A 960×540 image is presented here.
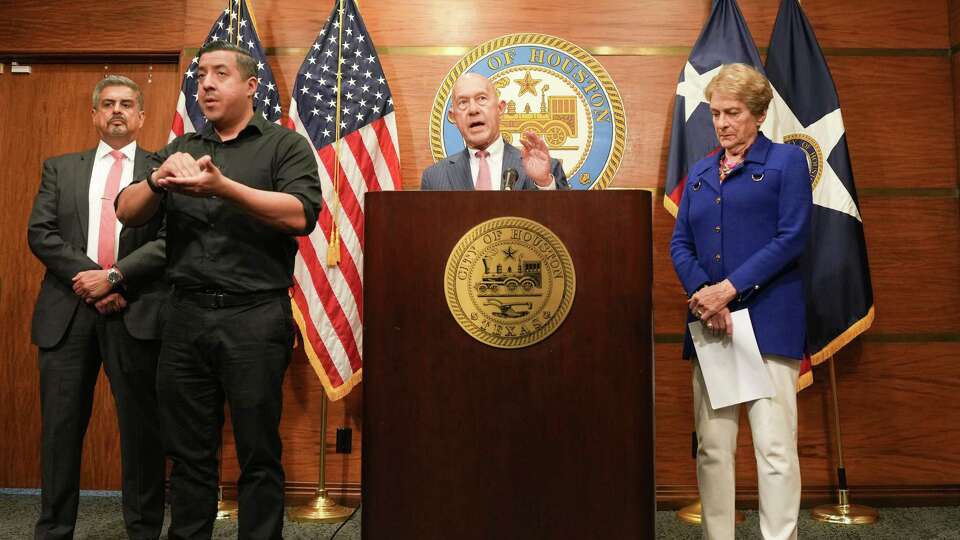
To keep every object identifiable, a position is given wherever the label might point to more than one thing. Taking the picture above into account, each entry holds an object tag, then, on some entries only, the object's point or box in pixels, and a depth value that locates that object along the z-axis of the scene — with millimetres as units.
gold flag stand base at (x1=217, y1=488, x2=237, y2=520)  3264
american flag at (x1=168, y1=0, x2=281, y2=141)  3387
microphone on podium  1938
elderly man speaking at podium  2420
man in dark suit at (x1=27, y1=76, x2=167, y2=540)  2607
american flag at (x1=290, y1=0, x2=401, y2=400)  3332
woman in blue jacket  2232
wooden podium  1677
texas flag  3322
